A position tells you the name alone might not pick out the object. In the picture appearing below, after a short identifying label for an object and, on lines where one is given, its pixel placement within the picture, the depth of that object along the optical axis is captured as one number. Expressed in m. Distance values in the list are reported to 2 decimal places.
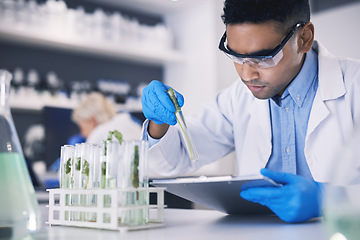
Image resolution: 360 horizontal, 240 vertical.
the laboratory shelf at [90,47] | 3.85
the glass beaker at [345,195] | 0.53
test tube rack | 0.88
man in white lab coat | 1.44
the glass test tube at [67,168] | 1.02
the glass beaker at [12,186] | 0.78
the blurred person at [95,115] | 3.92
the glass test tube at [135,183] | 0.91
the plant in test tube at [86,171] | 0.99
